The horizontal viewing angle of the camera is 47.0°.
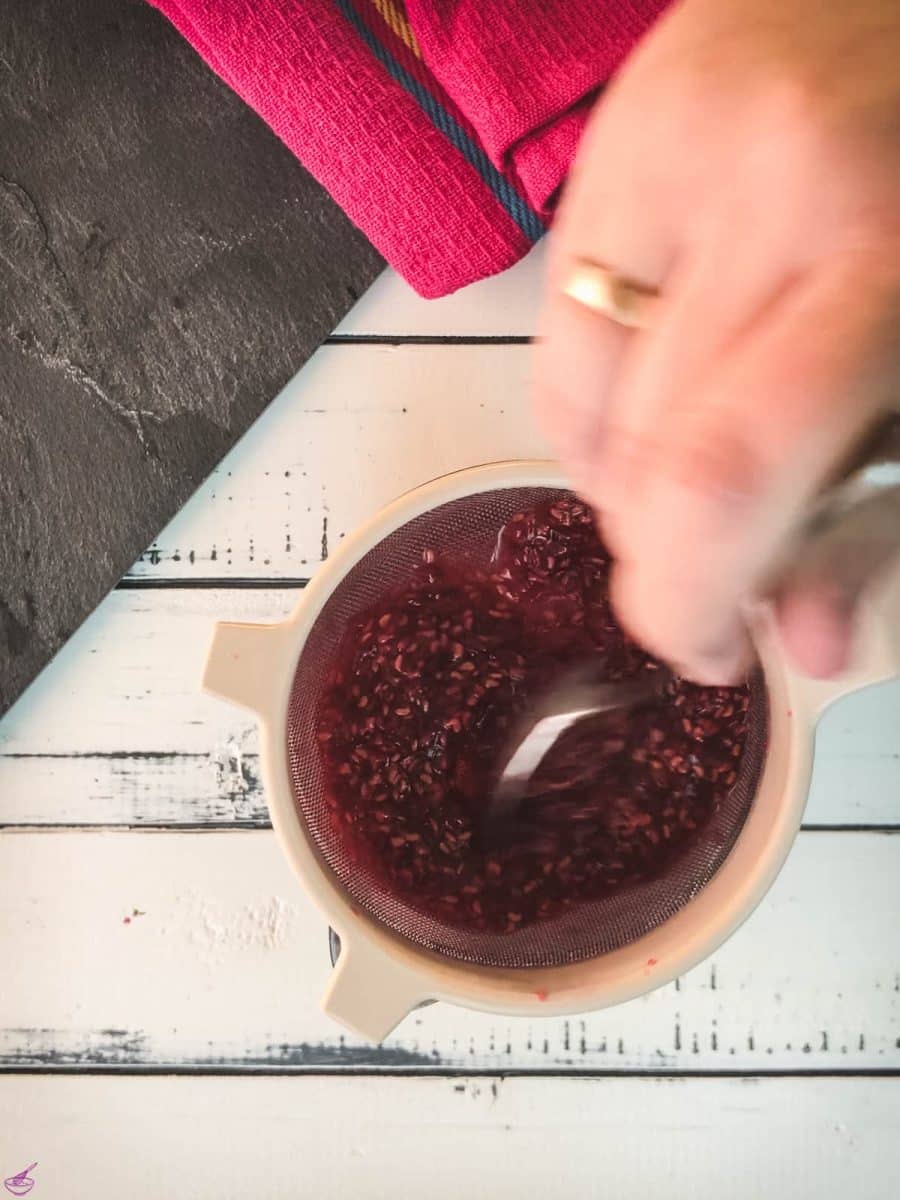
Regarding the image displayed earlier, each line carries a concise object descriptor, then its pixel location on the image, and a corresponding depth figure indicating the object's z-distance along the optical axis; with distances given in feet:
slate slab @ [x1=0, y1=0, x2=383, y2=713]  2.25
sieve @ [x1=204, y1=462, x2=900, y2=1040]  1.72
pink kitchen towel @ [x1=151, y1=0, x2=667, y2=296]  2.00
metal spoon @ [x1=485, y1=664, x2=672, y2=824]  1.93
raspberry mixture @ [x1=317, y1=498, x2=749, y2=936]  1.92
